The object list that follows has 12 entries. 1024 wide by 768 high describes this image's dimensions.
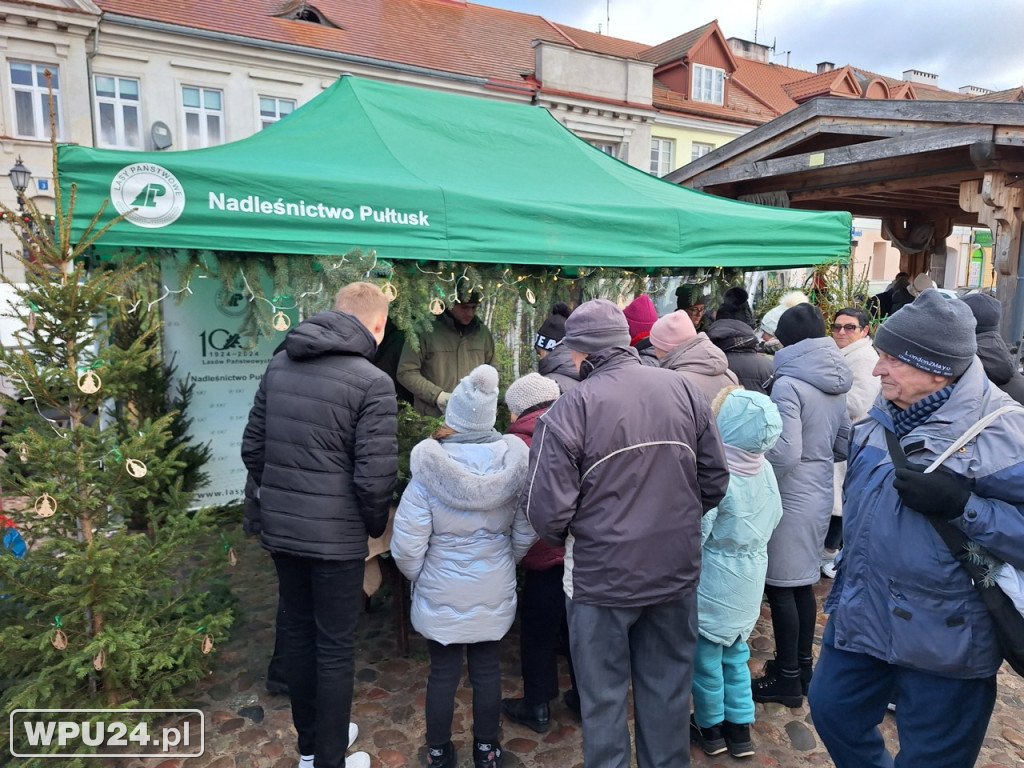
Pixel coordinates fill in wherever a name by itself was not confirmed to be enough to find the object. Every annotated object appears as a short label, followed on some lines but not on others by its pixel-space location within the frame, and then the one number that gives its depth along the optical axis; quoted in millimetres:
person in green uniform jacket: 4273
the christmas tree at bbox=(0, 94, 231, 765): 2514
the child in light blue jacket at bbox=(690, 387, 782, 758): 2654
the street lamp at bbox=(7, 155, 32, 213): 7211
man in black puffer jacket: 2361
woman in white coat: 3812
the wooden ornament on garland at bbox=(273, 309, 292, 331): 3612
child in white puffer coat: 2416
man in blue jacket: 1665
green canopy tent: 3129
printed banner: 4742
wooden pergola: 5715
